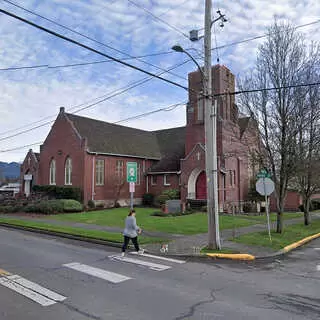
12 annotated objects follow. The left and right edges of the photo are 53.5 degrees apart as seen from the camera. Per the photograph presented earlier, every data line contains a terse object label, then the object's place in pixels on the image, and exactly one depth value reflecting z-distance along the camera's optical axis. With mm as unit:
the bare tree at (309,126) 14250
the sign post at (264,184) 13111
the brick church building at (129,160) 28672
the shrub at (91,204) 29097
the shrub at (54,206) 24703
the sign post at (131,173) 12844
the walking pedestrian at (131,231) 10719
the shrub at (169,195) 30031
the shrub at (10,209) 26531
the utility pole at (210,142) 11422
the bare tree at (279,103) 14297
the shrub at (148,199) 33719
